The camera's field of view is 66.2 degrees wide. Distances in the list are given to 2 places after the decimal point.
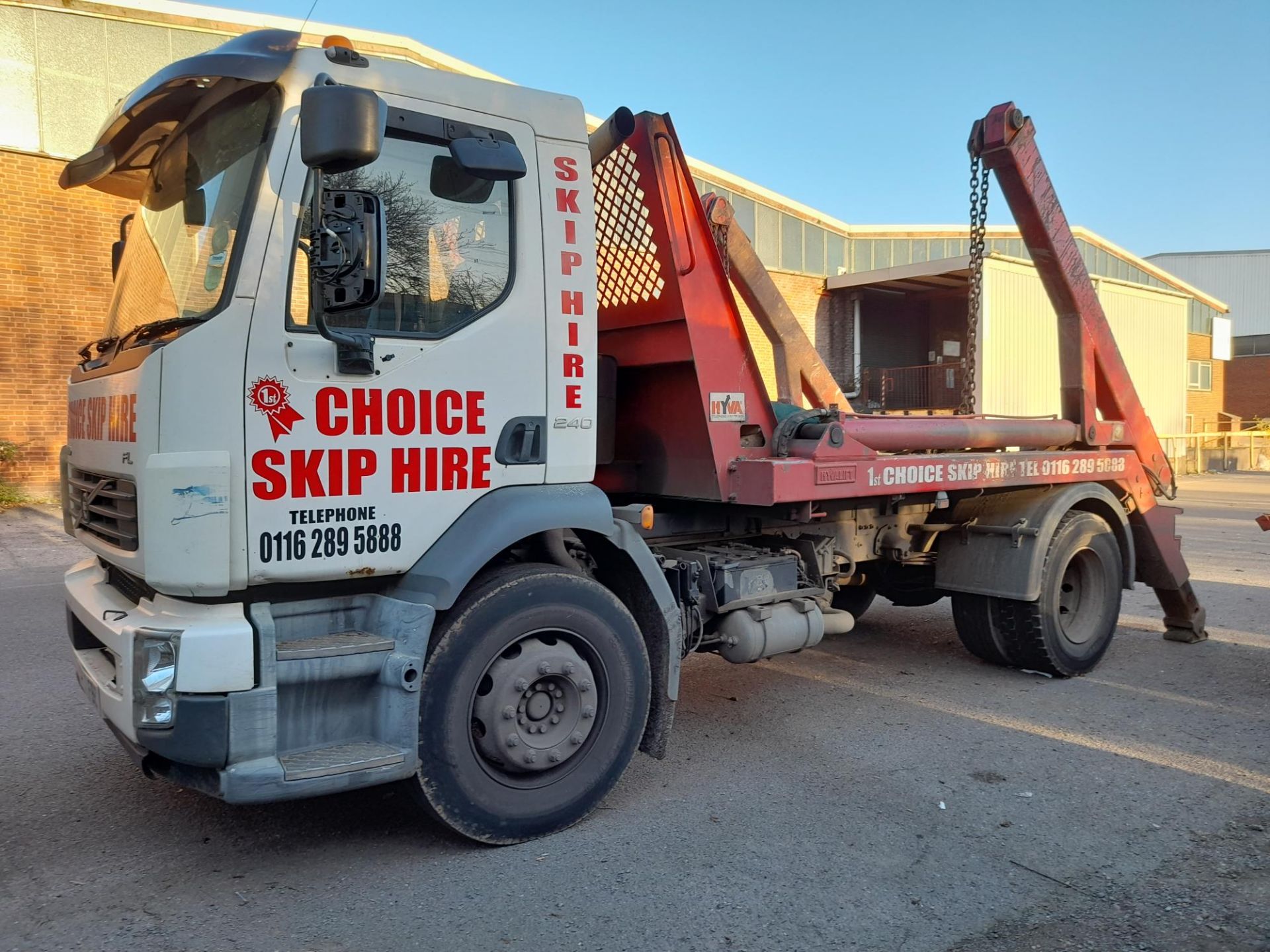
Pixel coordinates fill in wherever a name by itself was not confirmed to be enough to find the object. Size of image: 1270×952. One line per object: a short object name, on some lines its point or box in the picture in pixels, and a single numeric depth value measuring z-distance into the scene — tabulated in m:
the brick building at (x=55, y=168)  14.16
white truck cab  3.05
